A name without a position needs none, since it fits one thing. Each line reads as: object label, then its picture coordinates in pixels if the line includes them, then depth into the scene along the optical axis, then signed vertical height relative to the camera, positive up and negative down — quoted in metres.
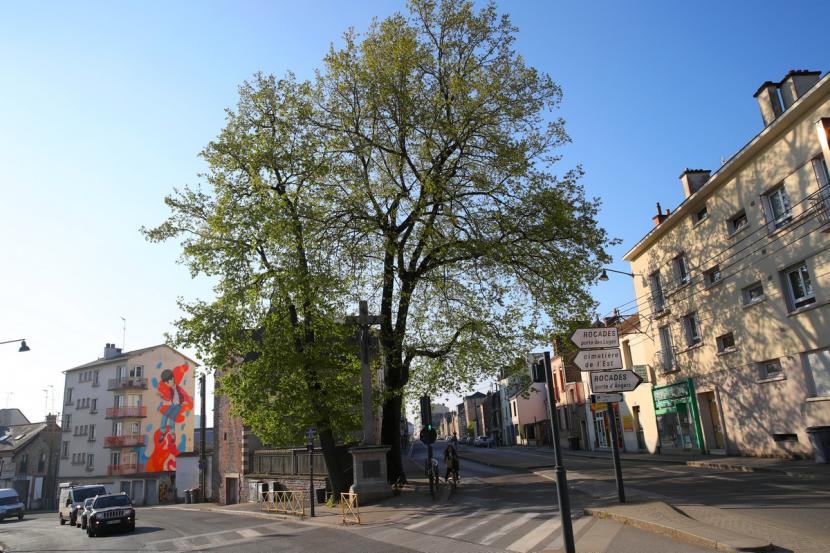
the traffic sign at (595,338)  10.62 +1.46
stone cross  19.81 +2.31
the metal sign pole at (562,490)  7.62 -1.02
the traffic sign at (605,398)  11.01 +0.32
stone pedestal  19.28 -1.52
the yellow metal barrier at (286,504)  20.47 -2.75
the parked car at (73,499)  28.87 -2.61
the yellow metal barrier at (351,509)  15.99 -2.24
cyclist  20.33 -1.33
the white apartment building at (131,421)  58.59 +2.60
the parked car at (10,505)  40.50 -3.81
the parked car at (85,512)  23.19 -2.73
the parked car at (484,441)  76.43 -2.57
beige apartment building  18.25 +4.53
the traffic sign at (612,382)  10.76 +0.62
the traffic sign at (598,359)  10.63 +1.05
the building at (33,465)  63.75 -1.51
